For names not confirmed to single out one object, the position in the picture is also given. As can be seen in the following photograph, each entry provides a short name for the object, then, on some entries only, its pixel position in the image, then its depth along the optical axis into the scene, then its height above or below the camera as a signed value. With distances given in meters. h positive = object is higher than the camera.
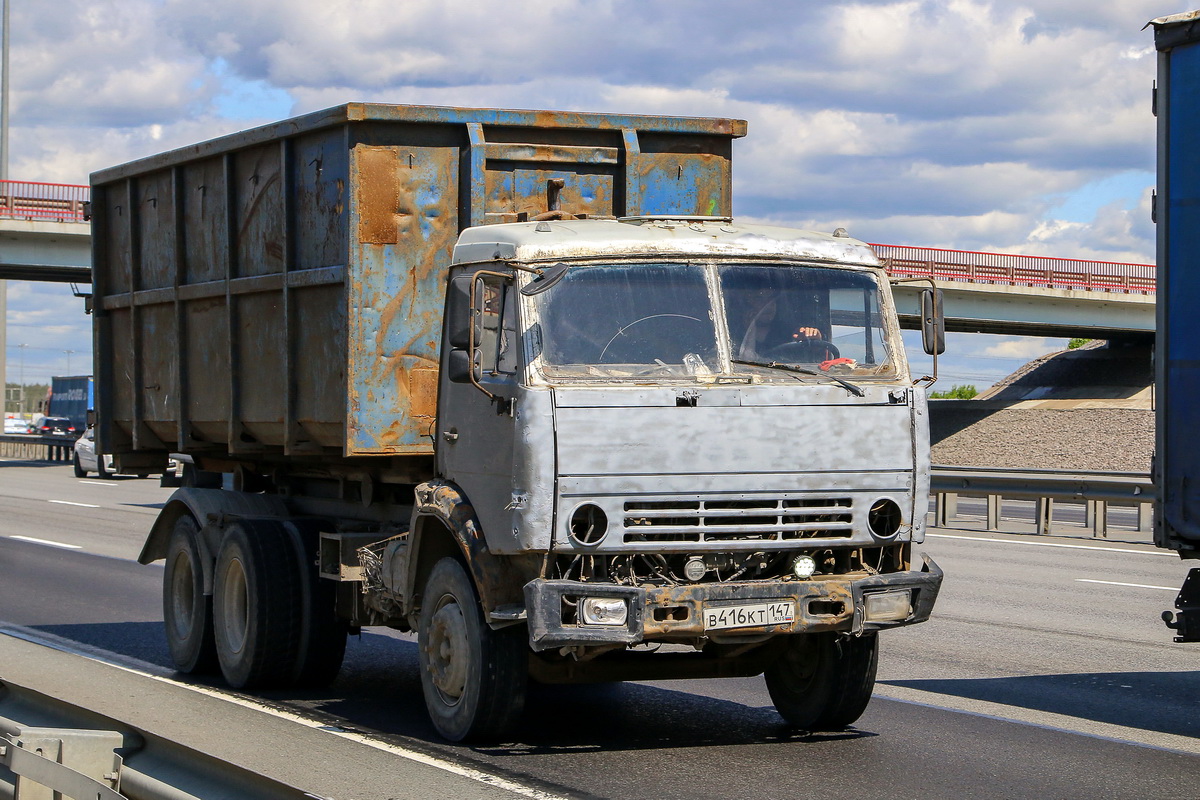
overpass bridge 52.88 +3.57
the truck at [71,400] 70.32 -0.23
